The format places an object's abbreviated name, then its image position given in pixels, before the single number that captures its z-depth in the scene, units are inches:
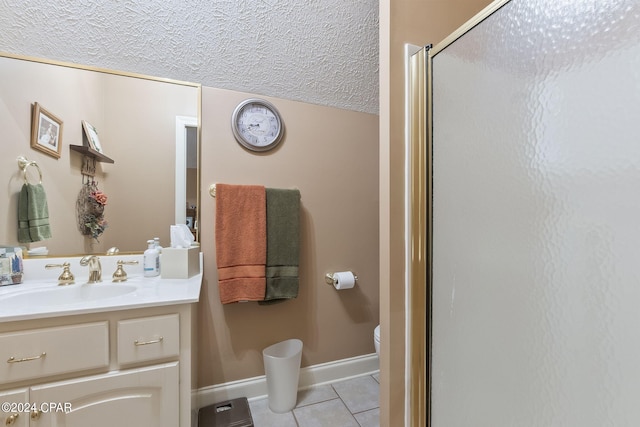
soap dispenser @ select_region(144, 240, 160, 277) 53.2
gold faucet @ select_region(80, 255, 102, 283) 49.0
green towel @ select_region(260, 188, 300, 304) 62.7
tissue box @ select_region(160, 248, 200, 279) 51.5
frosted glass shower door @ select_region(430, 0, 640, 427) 21.7
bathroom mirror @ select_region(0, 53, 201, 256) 48.3
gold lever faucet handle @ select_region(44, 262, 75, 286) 47.4
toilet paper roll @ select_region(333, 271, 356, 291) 67.4
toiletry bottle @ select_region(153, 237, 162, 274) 53.7
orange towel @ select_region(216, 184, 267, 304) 58.8
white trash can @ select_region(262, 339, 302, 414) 58.8
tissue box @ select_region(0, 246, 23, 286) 45.6
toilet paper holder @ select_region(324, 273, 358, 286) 68.8
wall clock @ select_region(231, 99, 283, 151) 62.3
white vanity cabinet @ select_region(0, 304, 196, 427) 33.8
